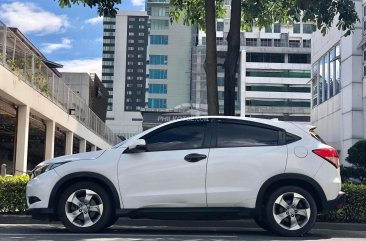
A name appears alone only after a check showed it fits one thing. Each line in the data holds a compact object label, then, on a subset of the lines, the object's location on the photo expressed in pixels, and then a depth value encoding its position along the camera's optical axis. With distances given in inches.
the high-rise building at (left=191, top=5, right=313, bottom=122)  3932.1
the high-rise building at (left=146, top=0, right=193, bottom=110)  4224.9
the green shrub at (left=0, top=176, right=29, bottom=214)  394.9
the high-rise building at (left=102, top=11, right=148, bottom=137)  6653.5
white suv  304.7
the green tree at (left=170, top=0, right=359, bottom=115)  447.2
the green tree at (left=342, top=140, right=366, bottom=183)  672.4
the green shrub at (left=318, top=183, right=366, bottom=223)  383.6
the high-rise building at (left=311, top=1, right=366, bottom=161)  1152.8
